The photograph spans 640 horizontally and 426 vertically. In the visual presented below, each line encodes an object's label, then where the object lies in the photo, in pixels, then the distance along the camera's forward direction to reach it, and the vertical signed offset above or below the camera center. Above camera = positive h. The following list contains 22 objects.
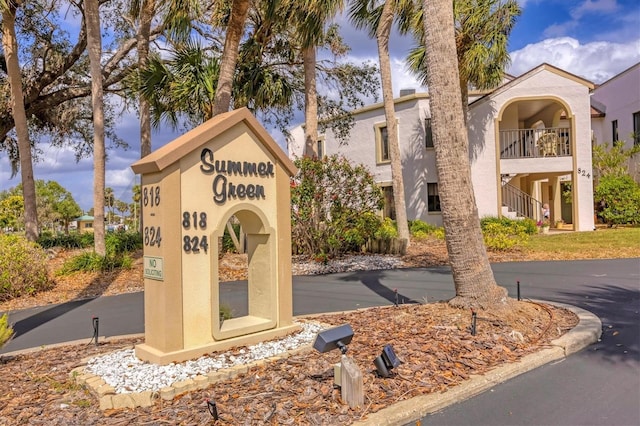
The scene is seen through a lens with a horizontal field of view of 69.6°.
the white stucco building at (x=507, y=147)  21.23 +3.44
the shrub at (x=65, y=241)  16.20 -0.48
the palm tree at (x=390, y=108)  15.70 +3.82
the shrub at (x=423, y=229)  19.48 -0.48
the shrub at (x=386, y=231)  15.27 -0.40
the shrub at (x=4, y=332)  5.02 -1.14
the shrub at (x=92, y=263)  12.86 -1.03
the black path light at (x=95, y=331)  5.96 -1.37
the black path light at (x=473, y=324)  5.35 -1.24
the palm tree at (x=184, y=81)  12.59 +4.02
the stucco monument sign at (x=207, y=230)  4.84 -0.07
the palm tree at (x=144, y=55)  14.09 +5.63
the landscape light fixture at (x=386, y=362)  4.14 -1.30
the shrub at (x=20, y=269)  10.51 -0.94
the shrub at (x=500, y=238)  14.83 -0.70
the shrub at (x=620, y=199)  21.67 +0.72
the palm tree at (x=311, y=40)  11.69 +5.29
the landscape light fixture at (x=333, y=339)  3.89 -1.01
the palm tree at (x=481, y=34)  18.14 +7.36
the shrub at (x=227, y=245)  16.00 -0.75
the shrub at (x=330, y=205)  13.22 +0.48
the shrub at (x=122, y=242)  15.10 -0.55
